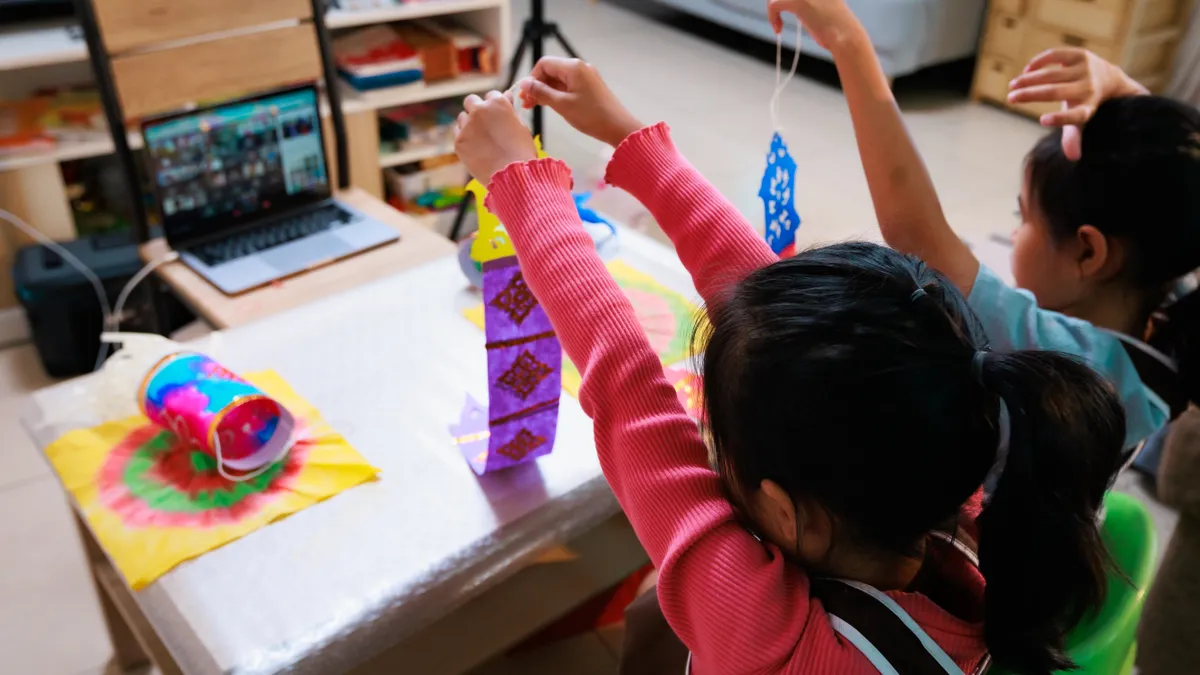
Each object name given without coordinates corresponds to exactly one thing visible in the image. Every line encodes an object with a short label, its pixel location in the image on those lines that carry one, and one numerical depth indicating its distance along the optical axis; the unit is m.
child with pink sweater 0.58
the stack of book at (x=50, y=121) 2.15
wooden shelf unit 2.13
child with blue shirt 0.99
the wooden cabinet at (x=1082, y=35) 3.49
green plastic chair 0.73
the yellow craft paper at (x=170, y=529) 0.89
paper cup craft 0.96
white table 0.84
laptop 1.62
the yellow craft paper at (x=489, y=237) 0.90
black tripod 2.67
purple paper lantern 0.89
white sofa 3.67
